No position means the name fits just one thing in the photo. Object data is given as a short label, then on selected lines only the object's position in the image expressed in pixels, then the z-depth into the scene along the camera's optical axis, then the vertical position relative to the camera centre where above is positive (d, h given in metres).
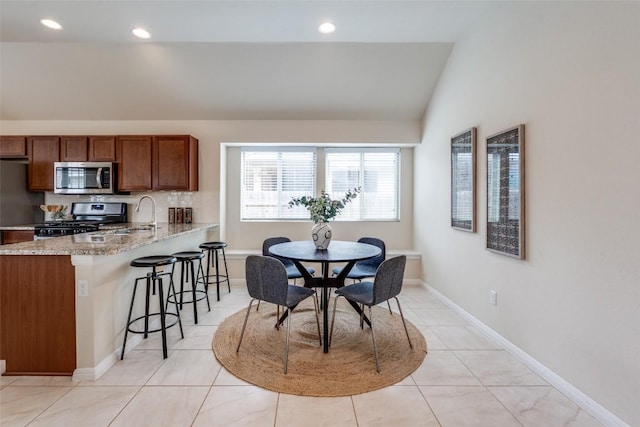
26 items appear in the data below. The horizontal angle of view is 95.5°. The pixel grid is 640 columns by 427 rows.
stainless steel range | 4.36 +0.04
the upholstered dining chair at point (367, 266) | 3.09 -0.60
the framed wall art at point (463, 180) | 2.99 +0.38
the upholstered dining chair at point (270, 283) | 2.21 -0.54
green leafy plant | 2.83 +0.07
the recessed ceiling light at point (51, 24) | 3.00 +2.01
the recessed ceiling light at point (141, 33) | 3.13 +1.99
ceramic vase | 2.81 -0.20
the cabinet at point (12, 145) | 4.21 +1.00
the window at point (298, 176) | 4.79 +0.64
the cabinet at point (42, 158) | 4.21 +0.82
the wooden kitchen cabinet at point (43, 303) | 2.08 -0.64
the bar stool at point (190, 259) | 3.03 -0.47
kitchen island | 2.08 -0.70
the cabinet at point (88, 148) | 4.18 +0.96
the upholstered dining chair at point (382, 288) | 2.24 -0.60
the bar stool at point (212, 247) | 3.67 -0.41
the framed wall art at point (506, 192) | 2.34 +0.20
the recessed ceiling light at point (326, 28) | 2.99 +1.96
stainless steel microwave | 4.12 +0.53
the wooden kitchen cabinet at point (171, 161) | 4.16 +0.77
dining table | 2.43 -0.36
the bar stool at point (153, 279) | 2.36 -0.55
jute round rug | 2.04 -1.16
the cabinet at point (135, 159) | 4.17 +0.80
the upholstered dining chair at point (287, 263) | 3.07 -0.58
